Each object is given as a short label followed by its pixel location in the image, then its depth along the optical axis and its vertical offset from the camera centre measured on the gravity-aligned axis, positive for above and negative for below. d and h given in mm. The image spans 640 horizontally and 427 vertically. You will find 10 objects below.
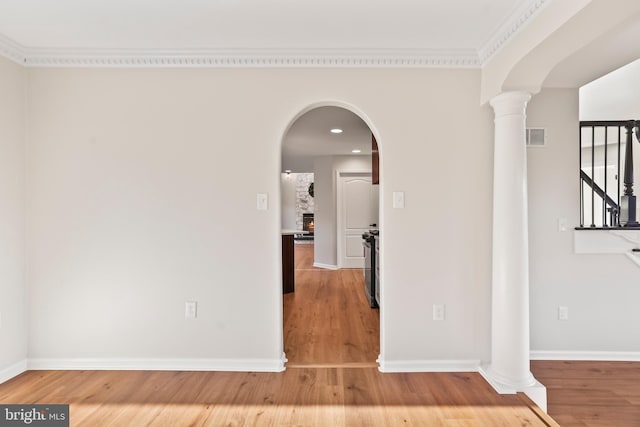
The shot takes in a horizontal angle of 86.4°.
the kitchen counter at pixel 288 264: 5180 -798
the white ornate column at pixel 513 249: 2432 -268
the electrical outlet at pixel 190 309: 2730 -775
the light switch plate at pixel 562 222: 3000 -89
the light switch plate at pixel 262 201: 2725 +87
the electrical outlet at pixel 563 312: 3012 -885
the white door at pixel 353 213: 7270 -17
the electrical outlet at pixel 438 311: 2725 -796
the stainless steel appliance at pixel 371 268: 4348 -725
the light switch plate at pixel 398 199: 2723 +105
